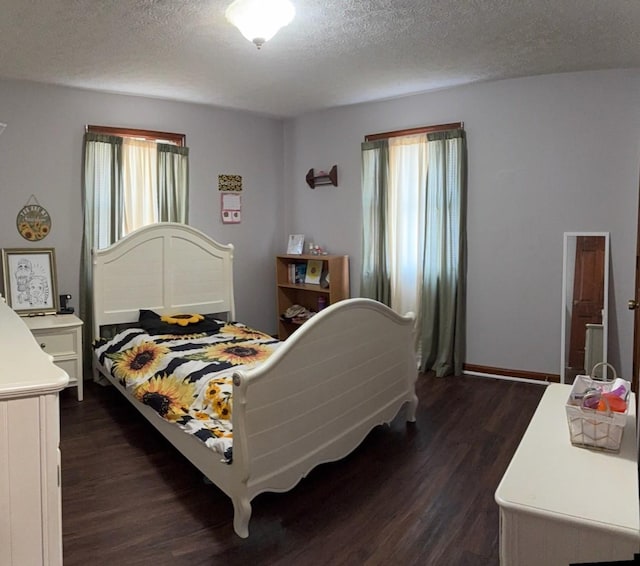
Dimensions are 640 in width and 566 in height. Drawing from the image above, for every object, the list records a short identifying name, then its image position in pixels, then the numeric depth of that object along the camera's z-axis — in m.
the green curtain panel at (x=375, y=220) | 4.95
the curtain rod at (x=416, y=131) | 4.54
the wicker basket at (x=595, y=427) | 1.57
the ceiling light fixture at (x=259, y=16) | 2.59
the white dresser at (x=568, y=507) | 1.26
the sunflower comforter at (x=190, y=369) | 2.66
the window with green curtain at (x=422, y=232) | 4.55
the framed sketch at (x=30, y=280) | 4.11
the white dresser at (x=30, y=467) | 1.25
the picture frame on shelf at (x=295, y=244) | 5.63
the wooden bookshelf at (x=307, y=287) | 5.21
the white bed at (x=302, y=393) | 2.28
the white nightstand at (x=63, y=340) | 3.85
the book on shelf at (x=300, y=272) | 5.58
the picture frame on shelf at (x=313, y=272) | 5.39
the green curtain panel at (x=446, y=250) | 4.52
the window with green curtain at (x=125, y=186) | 4.45
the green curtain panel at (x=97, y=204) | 4.43
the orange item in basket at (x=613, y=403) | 1.62
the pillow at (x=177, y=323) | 4.14
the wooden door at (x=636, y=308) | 3.25
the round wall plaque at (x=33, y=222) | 4.22
